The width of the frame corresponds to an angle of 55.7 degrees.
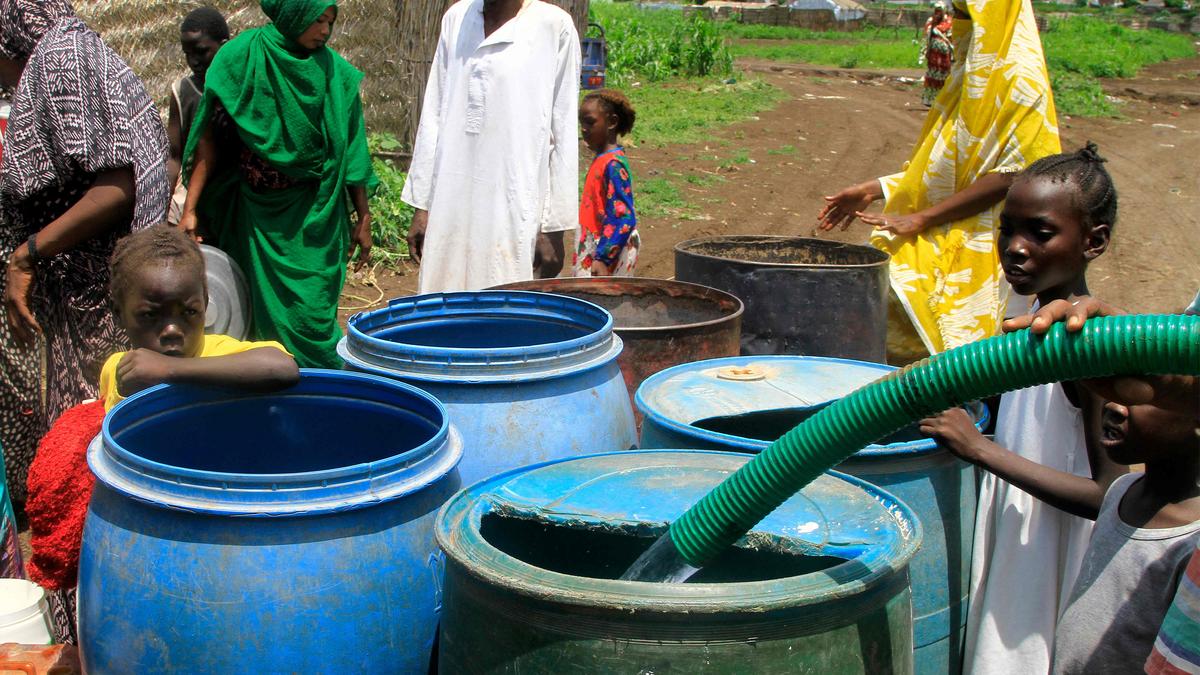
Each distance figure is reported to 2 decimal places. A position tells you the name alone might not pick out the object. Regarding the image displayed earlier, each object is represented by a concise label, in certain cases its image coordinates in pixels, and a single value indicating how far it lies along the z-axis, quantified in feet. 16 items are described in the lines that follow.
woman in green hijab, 14.44
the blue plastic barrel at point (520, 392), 7.95
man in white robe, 13.61
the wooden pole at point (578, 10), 29.07
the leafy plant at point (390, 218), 25.85
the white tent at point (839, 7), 132.44
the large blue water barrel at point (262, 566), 6.20
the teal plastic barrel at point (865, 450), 7.43
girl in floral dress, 17.46
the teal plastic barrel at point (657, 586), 5.21
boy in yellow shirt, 8.66
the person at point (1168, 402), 5.37
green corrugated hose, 4.98
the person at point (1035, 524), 7.84
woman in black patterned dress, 10.85
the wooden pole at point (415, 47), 27.20
